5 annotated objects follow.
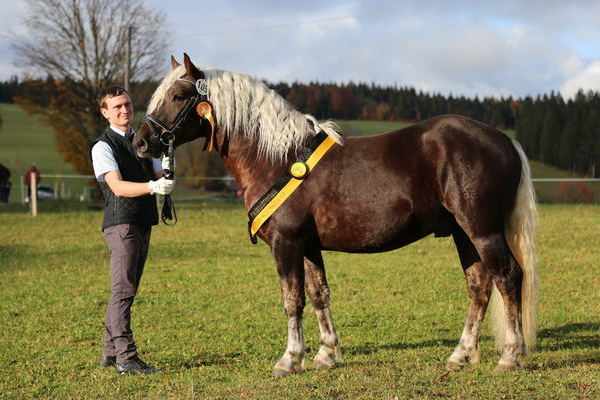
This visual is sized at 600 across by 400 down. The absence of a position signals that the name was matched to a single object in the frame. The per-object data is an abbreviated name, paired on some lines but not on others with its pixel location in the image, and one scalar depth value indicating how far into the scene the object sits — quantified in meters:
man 5.48
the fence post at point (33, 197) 23.20
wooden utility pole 26.88
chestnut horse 5.24
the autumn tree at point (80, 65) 33.50
